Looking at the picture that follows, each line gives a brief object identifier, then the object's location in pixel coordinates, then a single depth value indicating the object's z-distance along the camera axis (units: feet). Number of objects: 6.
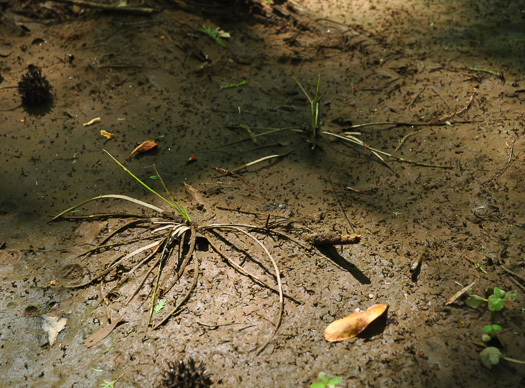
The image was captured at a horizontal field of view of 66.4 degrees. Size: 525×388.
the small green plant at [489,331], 6.32
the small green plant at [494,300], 6.46
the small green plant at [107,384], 6.60
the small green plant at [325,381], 5.93
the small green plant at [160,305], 7.64
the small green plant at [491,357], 6.18
